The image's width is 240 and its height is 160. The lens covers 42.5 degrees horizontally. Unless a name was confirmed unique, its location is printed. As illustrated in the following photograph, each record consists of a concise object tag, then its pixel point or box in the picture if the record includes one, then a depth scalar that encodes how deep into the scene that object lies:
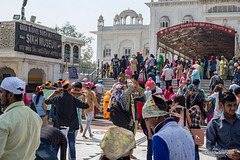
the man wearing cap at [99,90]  15.93
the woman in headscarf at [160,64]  20.05
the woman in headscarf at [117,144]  2.82
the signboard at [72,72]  20.75
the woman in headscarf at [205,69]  21.14
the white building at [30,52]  16.45
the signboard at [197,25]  21.11
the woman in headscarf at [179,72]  18.63
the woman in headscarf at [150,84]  13.21
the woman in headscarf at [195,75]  14.92
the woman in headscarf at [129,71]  17.49
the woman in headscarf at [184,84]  11.08
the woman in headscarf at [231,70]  18.89
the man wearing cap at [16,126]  2.79
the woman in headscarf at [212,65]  19.78
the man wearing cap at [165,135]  2.52
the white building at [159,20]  35.69
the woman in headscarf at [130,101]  6.40
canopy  22.12
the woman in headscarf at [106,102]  13.00
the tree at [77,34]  58.09
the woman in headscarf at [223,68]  18.77
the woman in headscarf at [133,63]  17.89
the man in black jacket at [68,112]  6.03
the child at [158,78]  17.38
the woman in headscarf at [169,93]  11.78
